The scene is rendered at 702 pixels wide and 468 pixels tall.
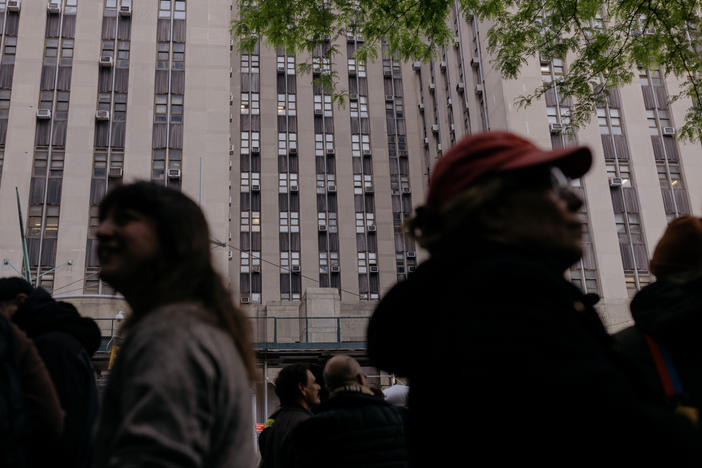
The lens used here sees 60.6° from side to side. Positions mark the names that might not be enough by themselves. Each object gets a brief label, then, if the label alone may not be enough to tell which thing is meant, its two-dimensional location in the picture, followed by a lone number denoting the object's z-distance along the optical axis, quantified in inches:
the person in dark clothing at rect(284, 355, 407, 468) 162.1
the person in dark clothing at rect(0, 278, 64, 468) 99.0
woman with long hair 59.7
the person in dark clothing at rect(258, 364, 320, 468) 228.8
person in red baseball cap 47.7
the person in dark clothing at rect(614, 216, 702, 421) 67.1
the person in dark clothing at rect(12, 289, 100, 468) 117.7
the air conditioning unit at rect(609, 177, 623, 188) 1414.9
